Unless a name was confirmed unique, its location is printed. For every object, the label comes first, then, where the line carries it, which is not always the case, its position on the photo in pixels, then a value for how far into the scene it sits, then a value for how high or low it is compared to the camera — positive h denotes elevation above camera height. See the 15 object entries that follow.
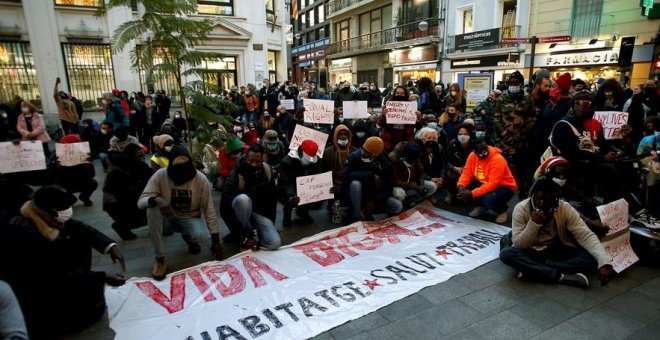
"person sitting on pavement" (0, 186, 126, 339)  2.91 -1.36
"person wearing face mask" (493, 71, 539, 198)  6.10 -0.66
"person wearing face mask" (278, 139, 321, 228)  5.59 -1.18
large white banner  3.31 -1.94
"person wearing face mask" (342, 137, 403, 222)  5.50 -1.31
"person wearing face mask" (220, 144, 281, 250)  4.75 -1.37
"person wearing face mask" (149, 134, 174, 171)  5.79 -0.87
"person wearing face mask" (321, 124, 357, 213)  6.04 -1.00
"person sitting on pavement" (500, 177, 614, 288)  3.74 -1.56
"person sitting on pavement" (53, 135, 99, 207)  6.45 -1.38
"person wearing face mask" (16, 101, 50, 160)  8.38 -0.64
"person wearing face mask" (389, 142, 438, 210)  5.86 -1.37
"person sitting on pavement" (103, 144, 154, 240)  5.16 -1.29
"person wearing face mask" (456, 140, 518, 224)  5.54 -1.39
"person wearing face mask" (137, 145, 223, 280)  4.25 -1.25
